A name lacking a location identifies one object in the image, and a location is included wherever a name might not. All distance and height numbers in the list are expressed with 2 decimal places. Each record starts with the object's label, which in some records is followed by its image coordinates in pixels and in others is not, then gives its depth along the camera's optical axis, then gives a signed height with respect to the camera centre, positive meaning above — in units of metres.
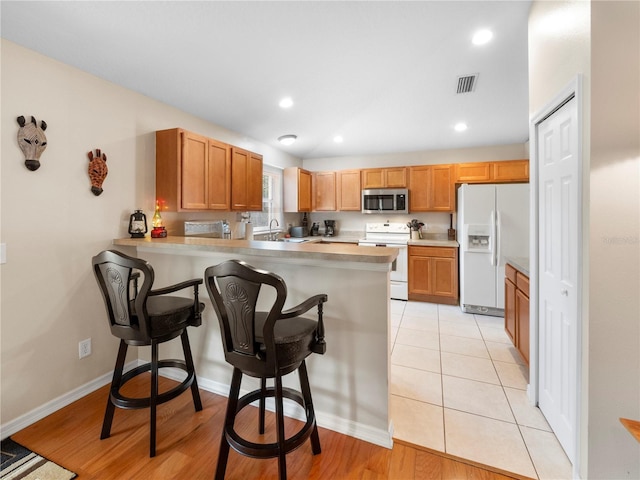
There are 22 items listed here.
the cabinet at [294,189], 4.98 +0.87
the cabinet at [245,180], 3.30 +0.71
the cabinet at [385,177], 4.95 +1.08
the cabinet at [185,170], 2.66 +0.66
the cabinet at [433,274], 4.37 -0.50
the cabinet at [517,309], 2.43 -0.62
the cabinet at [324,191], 5.35 +0.90
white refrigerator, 3.79 +0.04
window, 4.60 +0.66
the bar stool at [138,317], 1.63 -0.45
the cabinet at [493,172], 4.32 +1.04
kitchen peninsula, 1.72 -0.48
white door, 1.50 -0.16
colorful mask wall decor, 2.27 +0.54
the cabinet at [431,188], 4.68 +0.85
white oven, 4.60 -0.02
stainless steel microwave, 4.87 +0.68
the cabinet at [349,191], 5.21 +0.89
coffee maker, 5.59 +0.24
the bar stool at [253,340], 1.30 -0.47
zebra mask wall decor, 1.88 +0.65
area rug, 1.53 -1.21
